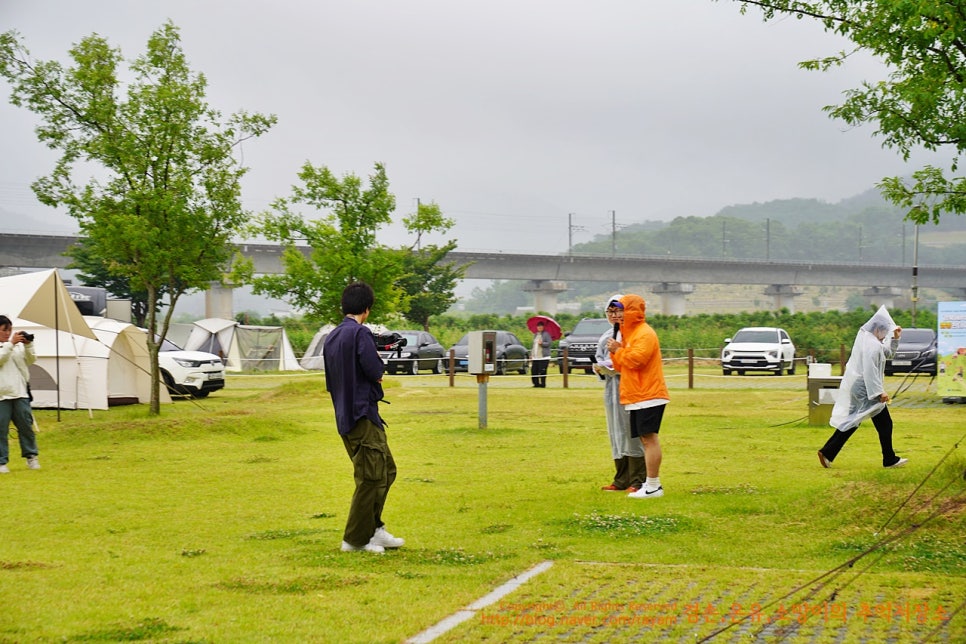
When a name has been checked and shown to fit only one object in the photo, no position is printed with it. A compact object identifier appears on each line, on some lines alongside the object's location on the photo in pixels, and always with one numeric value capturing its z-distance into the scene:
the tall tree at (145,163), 18.67
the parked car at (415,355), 37.66
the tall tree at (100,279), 52.47
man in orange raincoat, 10.10
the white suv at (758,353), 36.50
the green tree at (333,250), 31.70
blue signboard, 21.77
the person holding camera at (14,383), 12.20
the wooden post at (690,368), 29.59
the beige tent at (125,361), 22.36
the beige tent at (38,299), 17.98
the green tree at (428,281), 54.50
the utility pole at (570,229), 88.84
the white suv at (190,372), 25.16
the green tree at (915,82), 8.24
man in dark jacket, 7.75
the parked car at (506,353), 37.88
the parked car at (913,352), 35.54
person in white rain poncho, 11.76
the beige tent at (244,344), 41.53
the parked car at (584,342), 38.22
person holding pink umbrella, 31.09
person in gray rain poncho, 10.60
